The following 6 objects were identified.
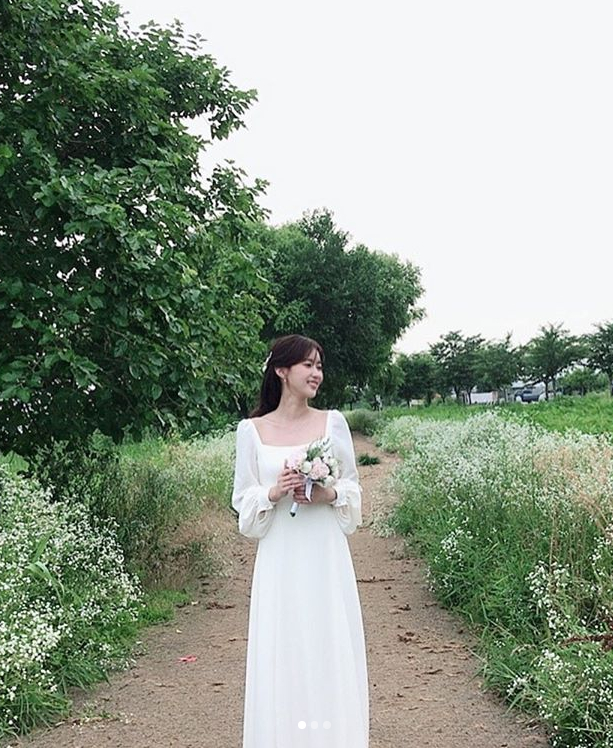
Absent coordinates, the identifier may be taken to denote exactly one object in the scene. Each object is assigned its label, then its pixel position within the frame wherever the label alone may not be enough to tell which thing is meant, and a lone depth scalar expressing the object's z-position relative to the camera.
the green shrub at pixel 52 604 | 5.03
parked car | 92.44
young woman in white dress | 3.81
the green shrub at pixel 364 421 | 39.70
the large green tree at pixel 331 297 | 32.03
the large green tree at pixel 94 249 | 6.91
